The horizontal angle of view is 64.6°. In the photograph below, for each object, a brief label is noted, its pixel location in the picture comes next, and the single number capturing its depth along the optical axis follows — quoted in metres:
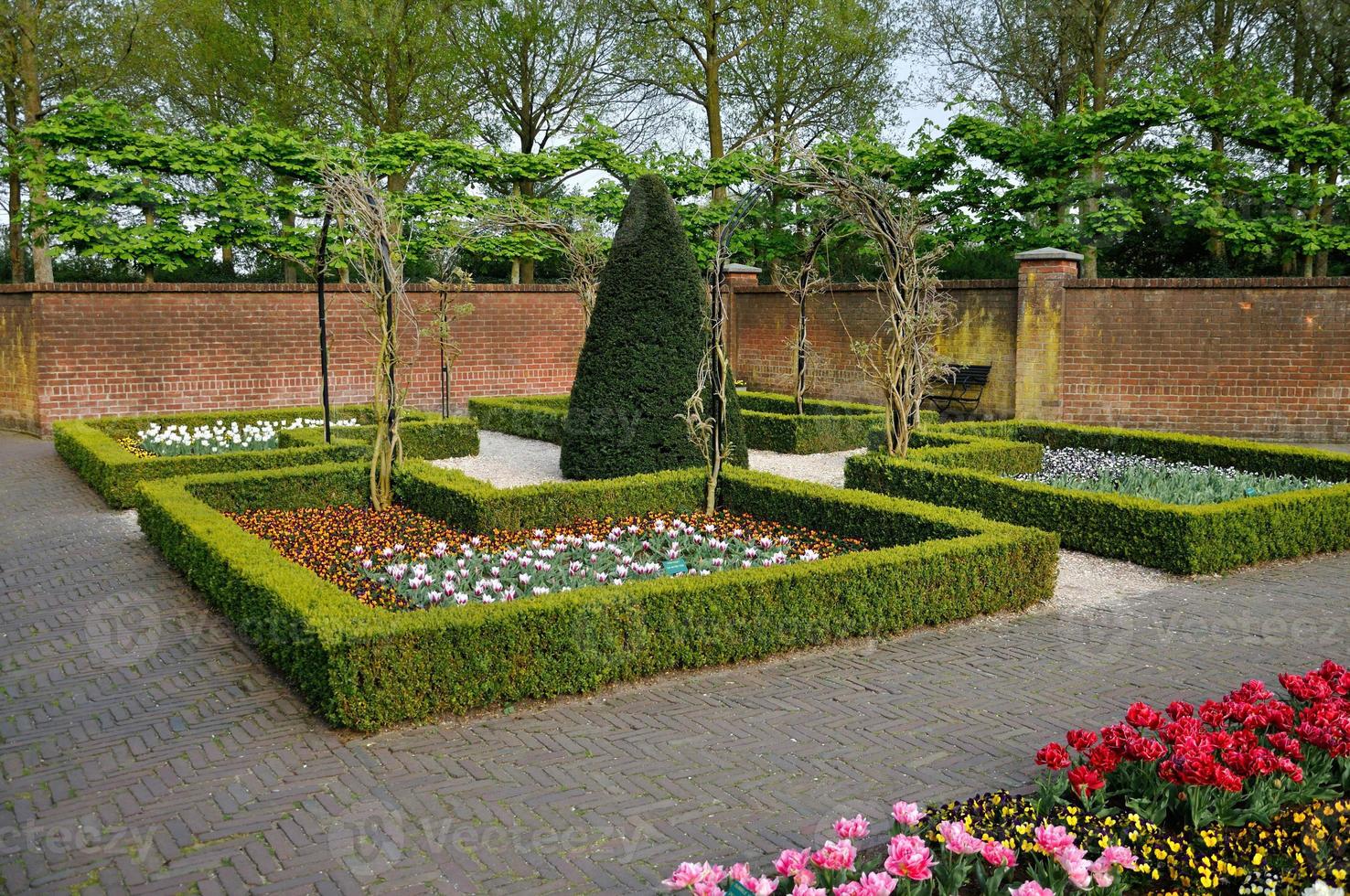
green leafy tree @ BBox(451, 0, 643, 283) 22.31
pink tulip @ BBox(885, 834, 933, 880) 2.96
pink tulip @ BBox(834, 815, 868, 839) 3.12
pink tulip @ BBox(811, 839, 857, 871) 3.01
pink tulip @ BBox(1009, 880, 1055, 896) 2.88
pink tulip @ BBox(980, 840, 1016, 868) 3.03
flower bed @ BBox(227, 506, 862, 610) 6.31
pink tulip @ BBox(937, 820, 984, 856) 3.07
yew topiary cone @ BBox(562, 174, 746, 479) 9.66
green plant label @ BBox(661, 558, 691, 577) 6.75
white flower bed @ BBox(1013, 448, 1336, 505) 8.77
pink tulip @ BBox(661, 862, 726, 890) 2.91
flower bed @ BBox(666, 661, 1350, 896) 3.05
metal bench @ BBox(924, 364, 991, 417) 15.39
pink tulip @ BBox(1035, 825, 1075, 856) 3.05
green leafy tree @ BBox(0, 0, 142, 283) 17.44
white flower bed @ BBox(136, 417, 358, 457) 11.20
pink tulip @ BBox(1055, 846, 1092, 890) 2.90
